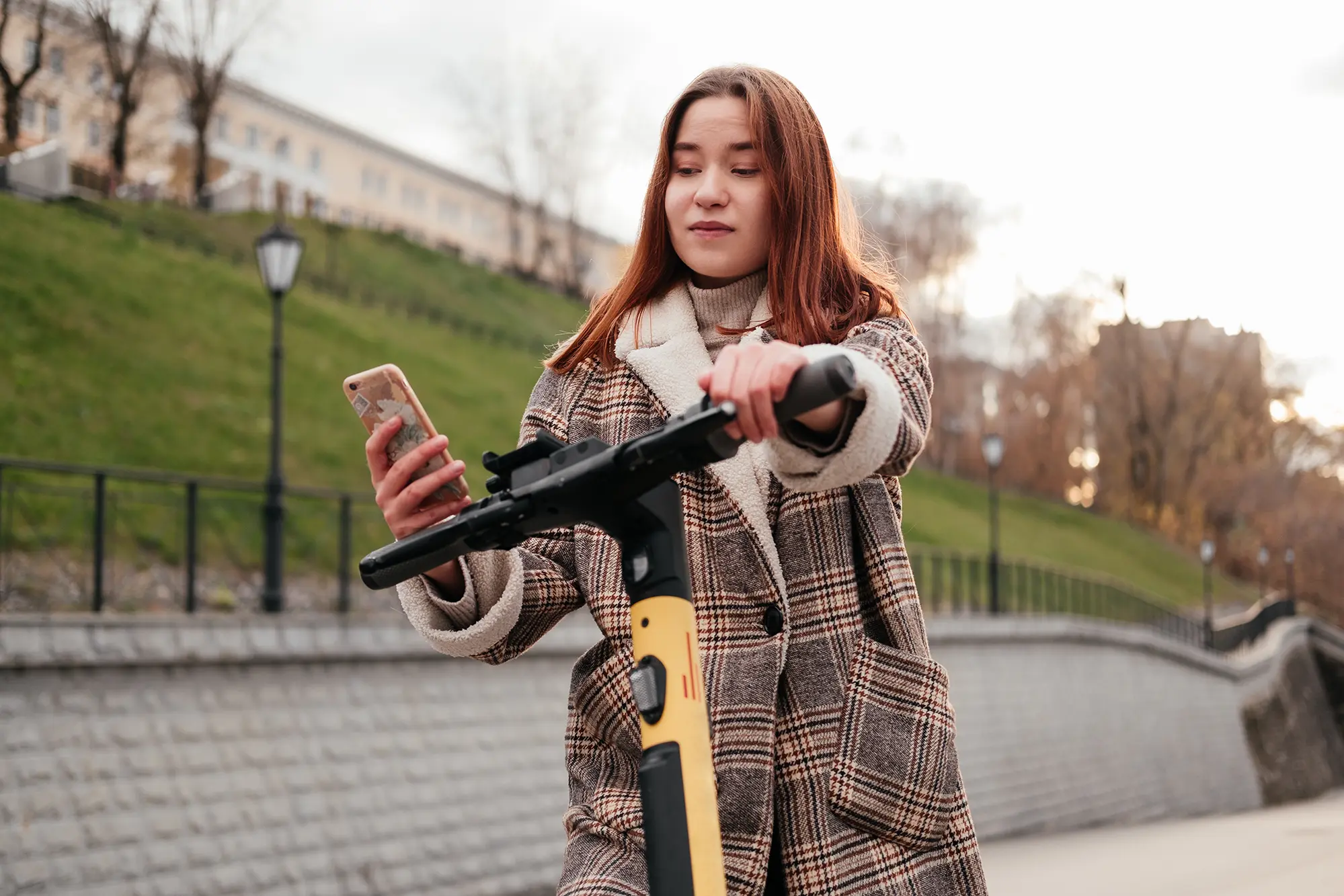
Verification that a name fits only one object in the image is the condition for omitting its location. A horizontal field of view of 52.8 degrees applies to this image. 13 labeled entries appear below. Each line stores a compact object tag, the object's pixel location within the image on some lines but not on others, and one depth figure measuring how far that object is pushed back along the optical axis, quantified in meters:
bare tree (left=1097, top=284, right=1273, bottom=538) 48.75
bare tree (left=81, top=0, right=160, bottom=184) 29.94
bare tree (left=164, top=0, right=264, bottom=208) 33.97
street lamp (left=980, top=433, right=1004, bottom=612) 20.66
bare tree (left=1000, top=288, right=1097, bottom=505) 43.75
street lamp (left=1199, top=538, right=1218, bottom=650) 33.28
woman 1.84
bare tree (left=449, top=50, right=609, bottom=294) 47.94
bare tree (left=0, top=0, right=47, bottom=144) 26.50
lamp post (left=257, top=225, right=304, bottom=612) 10.09
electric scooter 1.45
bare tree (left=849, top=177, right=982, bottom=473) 39.31
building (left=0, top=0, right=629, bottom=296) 33.41
